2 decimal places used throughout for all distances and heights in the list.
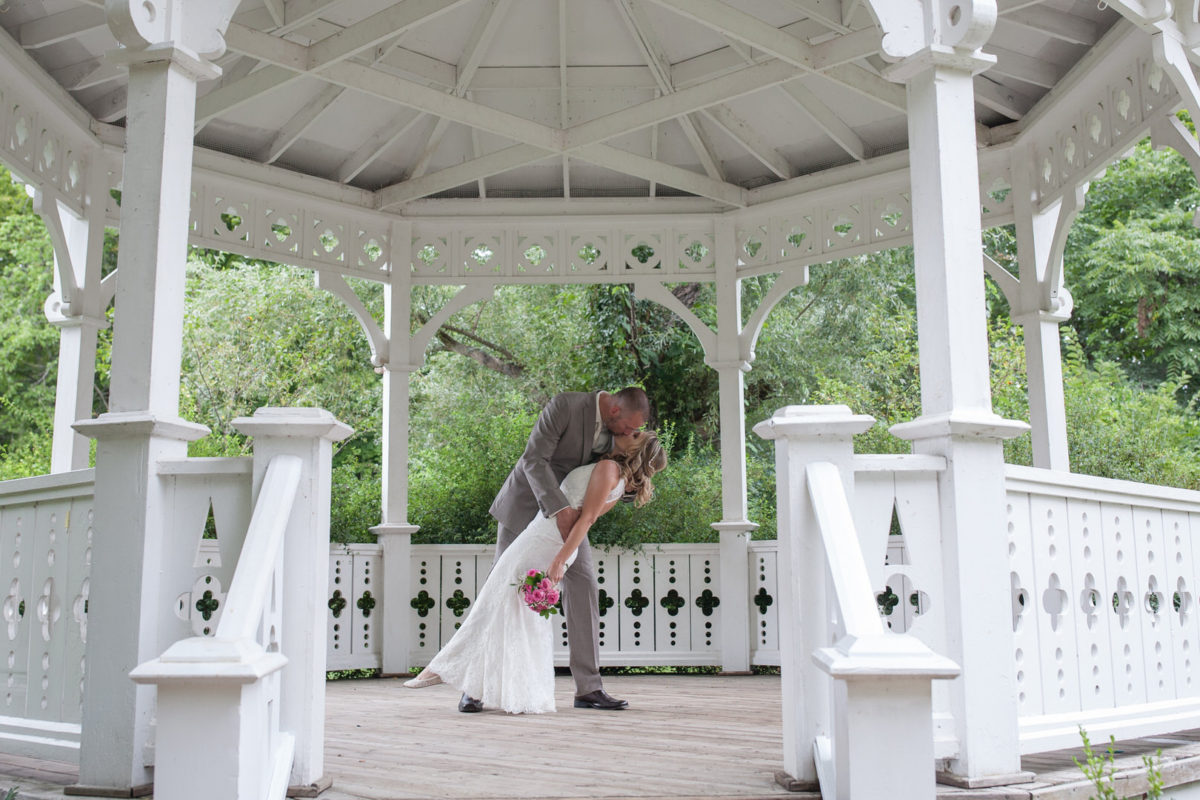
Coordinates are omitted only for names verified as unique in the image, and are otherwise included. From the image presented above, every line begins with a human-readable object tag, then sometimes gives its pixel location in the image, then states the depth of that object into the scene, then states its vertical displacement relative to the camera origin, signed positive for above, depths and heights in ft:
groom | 17.26 +1.39
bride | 17.16 -1.06
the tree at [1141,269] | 52.34 +13.93
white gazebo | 10.75 +3.56
